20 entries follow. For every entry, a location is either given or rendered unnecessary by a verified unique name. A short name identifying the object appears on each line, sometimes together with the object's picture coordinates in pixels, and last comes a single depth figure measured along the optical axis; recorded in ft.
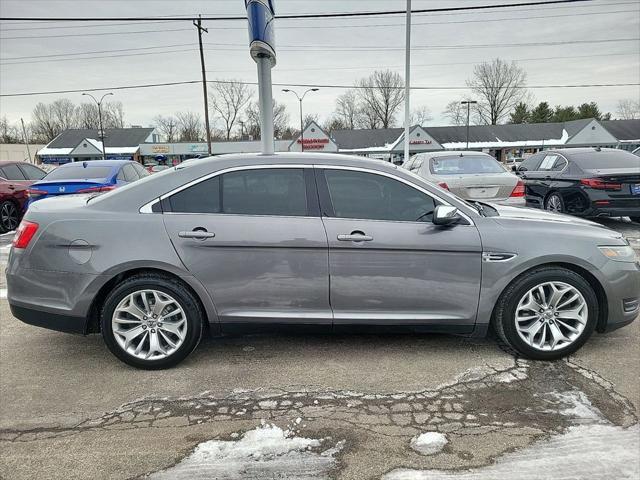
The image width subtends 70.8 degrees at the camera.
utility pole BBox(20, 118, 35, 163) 232.82
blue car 25.58
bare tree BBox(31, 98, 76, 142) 297.12
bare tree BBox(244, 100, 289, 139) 256.93
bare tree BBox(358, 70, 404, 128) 256.93
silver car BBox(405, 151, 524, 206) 25.03
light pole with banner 19.77
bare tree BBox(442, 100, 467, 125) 268.35
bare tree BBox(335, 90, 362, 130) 281.33
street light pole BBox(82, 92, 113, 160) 175.63
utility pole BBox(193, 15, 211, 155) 97.22
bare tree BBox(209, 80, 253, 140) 252.93
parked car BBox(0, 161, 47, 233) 31.83
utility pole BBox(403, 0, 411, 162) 54.44
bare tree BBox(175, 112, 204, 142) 266.32
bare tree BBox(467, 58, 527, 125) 247.09
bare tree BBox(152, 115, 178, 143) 279.08
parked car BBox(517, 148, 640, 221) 25.81
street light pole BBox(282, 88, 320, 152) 132.22
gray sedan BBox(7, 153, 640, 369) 10.64
